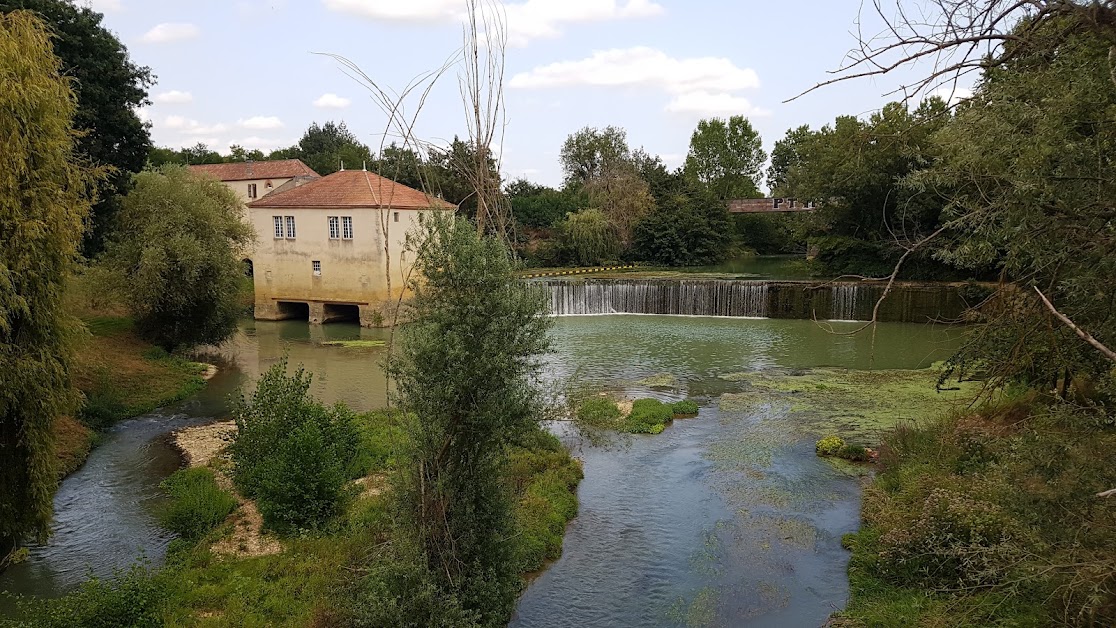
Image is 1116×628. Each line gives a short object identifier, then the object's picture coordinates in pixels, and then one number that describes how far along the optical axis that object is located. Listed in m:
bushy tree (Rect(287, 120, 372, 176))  64.56
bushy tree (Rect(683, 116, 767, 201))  81.19
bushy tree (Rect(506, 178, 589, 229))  51.00
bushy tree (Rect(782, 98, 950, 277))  30.86
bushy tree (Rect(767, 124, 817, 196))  74.81
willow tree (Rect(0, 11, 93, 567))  9.03
